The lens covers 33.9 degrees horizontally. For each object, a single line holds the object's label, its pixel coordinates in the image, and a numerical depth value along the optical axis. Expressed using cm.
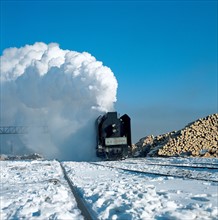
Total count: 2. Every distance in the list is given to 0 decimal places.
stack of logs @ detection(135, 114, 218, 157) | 2700
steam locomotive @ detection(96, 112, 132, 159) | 2742
